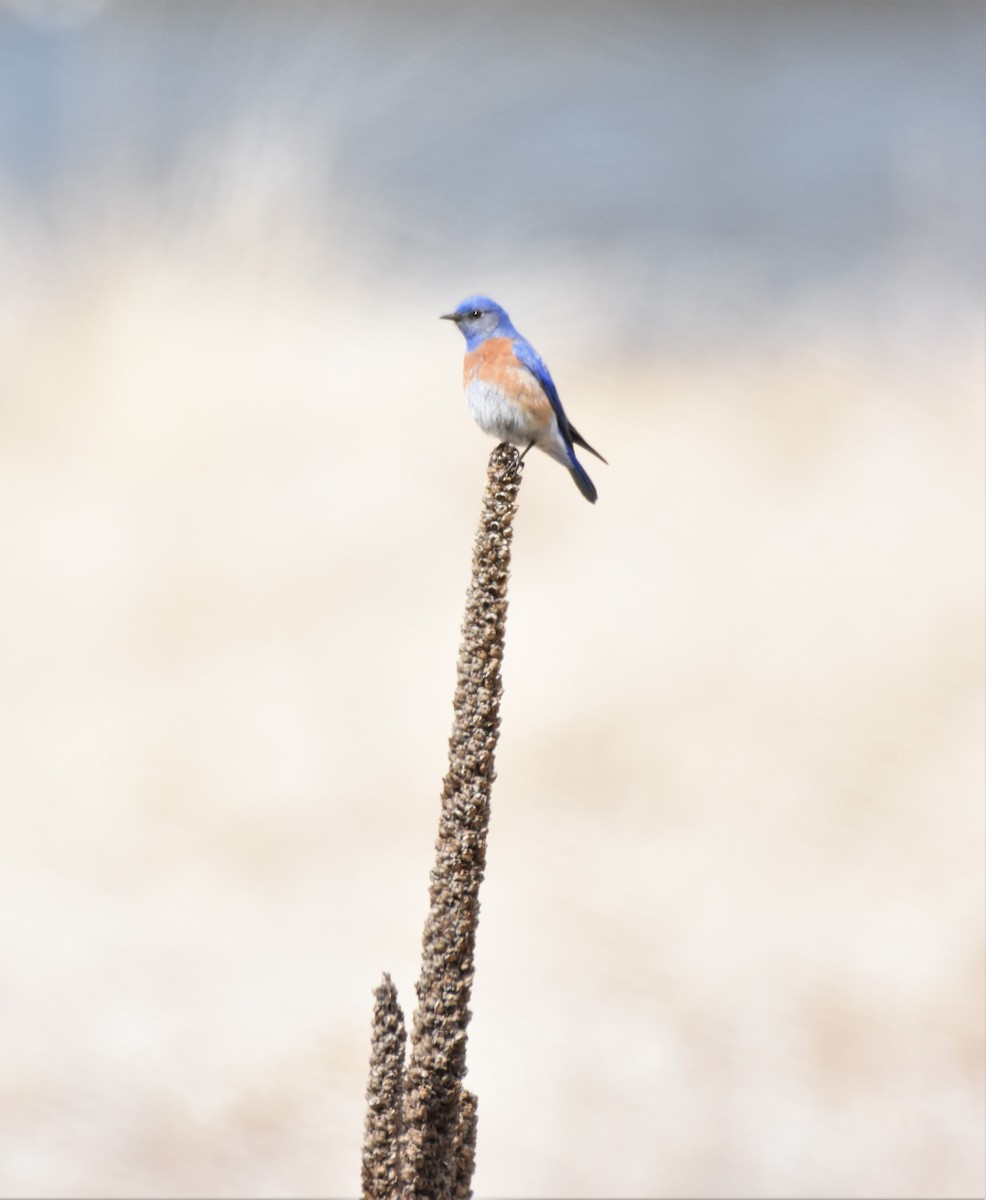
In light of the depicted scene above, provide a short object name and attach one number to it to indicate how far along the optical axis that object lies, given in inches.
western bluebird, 609.9
